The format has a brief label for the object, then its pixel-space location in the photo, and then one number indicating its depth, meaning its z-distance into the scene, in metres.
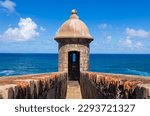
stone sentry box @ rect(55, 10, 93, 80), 14.35
